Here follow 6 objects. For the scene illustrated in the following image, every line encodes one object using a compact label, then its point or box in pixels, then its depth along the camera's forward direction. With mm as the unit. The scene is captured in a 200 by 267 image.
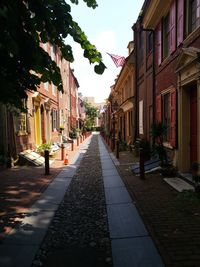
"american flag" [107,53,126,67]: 11991
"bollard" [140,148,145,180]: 5911
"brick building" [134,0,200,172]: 5296
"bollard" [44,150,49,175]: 6805
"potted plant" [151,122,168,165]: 6195
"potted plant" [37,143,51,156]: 10419
